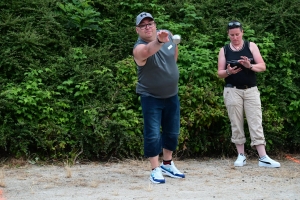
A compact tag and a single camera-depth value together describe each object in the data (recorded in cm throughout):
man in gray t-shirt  1044
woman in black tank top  1252
